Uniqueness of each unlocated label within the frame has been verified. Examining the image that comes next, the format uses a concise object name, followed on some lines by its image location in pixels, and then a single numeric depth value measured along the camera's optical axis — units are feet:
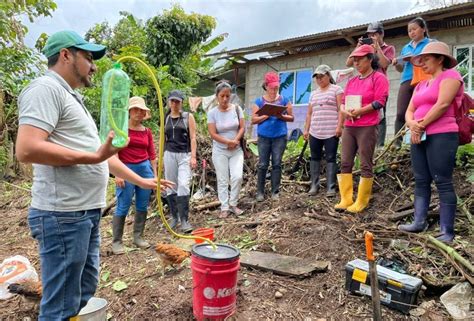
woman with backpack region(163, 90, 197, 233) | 16.78
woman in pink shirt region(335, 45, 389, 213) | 14.74
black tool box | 9.51
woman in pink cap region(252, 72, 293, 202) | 18.03
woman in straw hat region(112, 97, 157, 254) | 14.57
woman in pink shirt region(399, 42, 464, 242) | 11.37
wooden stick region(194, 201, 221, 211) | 19.62
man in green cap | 5.80
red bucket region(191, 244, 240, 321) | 8.86
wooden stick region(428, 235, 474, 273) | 10.15
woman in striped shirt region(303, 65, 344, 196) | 16.79
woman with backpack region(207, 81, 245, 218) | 17.62
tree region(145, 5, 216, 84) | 41.91
